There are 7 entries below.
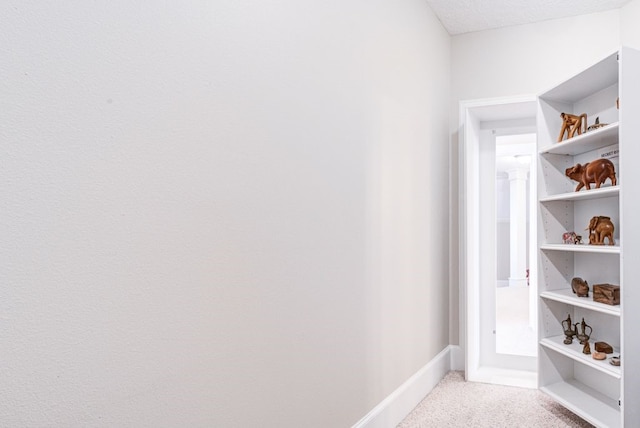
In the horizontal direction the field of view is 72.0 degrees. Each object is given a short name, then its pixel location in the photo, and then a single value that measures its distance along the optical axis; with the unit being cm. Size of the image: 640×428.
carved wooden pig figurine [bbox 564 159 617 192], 229
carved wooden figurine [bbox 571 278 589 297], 246
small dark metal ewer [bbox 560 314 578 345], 253
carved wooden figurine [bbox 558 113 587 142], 250
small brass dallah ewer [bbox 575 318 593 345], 247
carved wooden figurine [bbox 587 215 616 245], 228
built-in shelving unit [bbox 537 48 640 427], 203
